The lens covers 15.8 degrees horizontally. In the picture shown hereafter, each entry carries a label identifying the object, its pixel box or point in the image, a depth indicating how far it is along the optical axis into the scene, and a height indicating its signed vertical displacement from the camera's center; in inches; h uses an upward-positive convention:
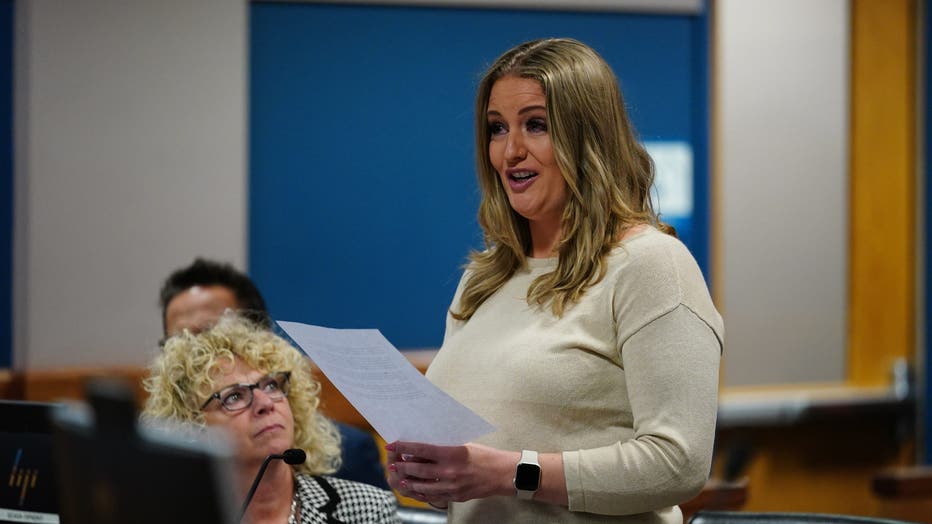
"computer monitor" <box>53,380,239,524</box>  180.8 -5.6
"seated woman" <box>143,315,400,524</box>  243.9 -11.2
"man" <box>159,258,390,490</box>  282.1 -2.0
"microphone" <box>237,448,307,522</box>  227.5 -12.3
